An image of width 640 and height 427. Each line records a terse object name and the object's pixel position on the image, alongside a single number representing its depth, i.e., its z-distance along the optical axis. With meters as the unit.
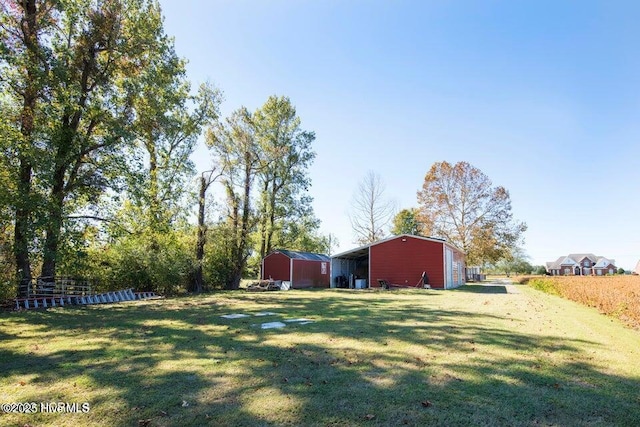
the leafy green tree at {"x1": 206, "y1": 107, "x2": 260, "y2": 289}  26.00
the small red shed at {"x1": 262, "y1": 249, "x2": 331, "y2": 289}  26.70
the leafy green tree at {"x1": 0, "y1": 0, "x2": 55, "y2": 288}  12.25
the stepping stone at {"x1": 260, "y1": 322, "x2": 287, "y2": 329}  8.20
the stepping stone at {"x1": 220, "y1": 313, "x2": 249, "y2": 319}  9.90
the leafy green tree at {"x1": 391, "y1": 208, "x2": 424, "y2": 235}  51.38
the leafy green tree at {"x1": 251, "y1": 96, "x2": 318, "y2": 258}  29.39
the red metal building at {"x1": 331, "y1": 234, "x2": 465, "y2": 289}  23.56
